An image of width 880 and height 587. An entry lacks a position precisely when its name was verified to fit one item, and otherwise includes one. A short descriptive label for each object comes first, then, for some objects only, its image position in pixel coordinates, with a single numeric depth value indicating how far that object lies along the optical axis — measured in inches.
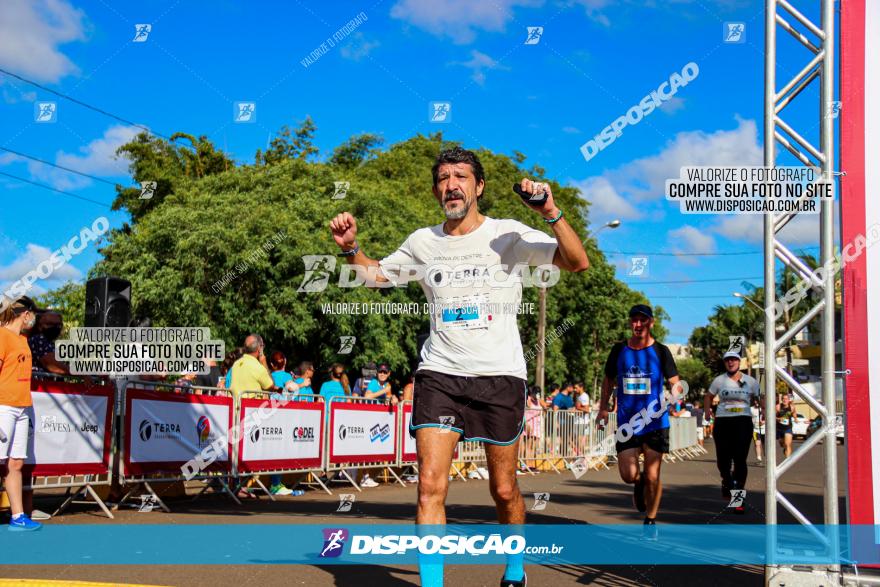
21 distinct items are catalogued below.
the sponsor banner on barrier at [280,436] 446.6
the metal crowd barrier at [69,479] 328.2
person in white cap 434.6
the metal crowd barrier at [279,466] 434.9
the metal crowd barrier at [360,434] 522.0
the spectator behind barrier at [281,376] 515.5
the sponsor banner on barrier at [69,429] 330.0
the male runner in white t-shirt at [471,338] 184.4
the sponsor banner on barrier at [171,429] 374.0
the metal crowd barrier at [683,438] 1066.2
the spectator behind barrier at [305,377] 554.9
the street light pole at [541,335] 1114.4
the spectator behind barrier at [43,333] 359.9
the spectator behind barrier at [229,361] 470.3
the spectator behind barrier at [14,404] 293.0
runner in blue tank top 315.3
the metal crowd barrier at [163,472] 367.2
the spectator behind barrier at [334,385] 553.3
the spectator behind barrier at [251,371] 457.4
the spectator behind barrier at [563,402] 845.2
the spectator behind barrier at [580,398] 956.9
